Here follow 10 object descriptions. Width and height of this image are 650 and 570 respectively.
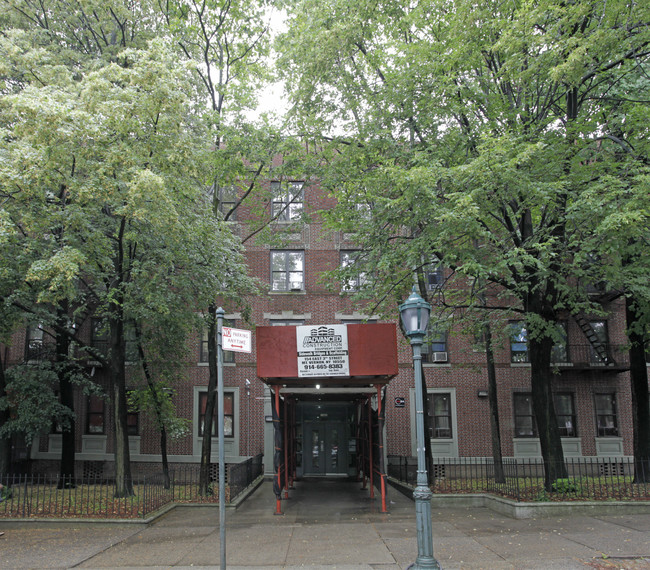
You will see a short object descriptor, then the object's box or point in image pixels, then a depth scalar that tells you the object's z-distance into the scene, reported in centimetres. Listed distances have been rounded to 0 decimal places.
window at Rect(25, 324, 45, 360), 2153
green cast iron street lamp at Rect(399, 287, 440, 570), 716
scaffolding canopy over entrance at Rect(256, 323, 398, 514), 1255
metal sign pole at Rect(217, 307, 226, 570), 694
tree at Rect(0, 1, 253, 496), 1091
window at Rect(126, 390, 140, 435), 2278
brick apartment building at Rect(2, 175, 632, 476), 2236
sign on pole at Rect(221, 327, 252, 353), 713
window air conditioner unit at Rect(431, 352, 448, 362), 2322
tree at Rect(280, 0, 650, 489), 1094
